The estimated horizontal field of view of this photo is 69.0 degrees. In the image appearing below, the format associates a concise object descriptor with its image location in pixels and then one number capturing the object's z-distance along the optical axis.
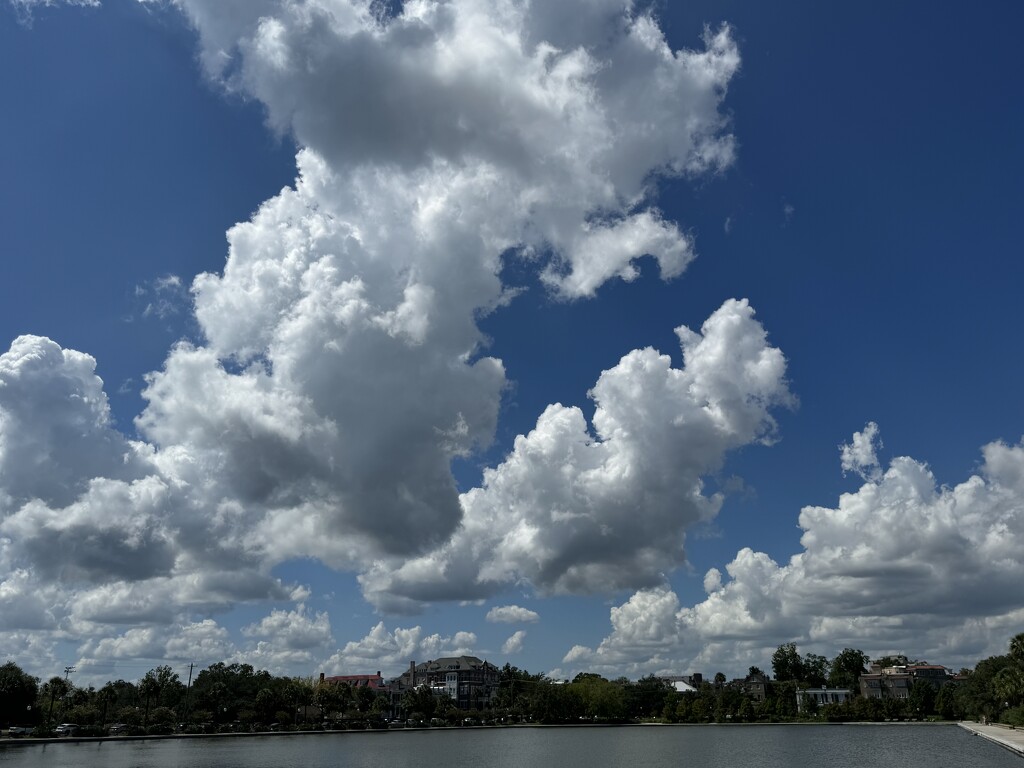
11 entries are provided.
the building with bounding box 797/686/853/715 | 172.62
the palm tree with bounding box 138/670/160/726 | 137.62
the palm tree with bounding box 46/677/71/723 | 123.56
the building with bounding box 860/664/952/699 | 188.50
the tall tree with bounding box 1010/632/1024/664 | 94.74
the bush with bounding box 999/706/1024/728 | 93.19
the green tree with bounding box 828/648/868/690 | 195.88
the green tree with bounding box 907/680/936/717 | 144.27
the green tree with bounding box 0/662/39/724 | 106.38
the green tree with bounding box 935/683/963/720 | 135.50
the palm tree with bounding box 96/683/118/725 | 130.81
